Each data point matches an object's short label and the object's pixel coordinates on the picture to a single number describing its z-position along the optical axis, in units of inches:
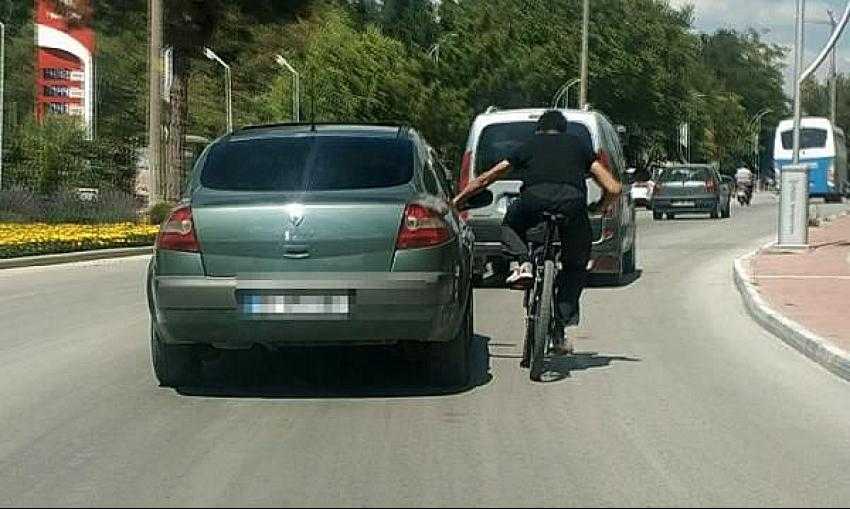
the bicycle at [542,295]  378.6
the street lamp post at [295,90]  2060.8
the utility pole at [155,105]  1229.1
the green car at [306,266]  341.1
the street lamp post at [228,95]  1551.7
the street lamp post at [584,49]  1814.8
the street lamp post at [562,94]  2687.0
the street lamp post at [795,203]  901.8
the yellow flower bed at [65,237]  909.2
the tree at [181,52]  1338.6
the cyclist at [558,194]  383.6
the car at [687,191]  1668.3
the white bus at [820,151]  2349.9
